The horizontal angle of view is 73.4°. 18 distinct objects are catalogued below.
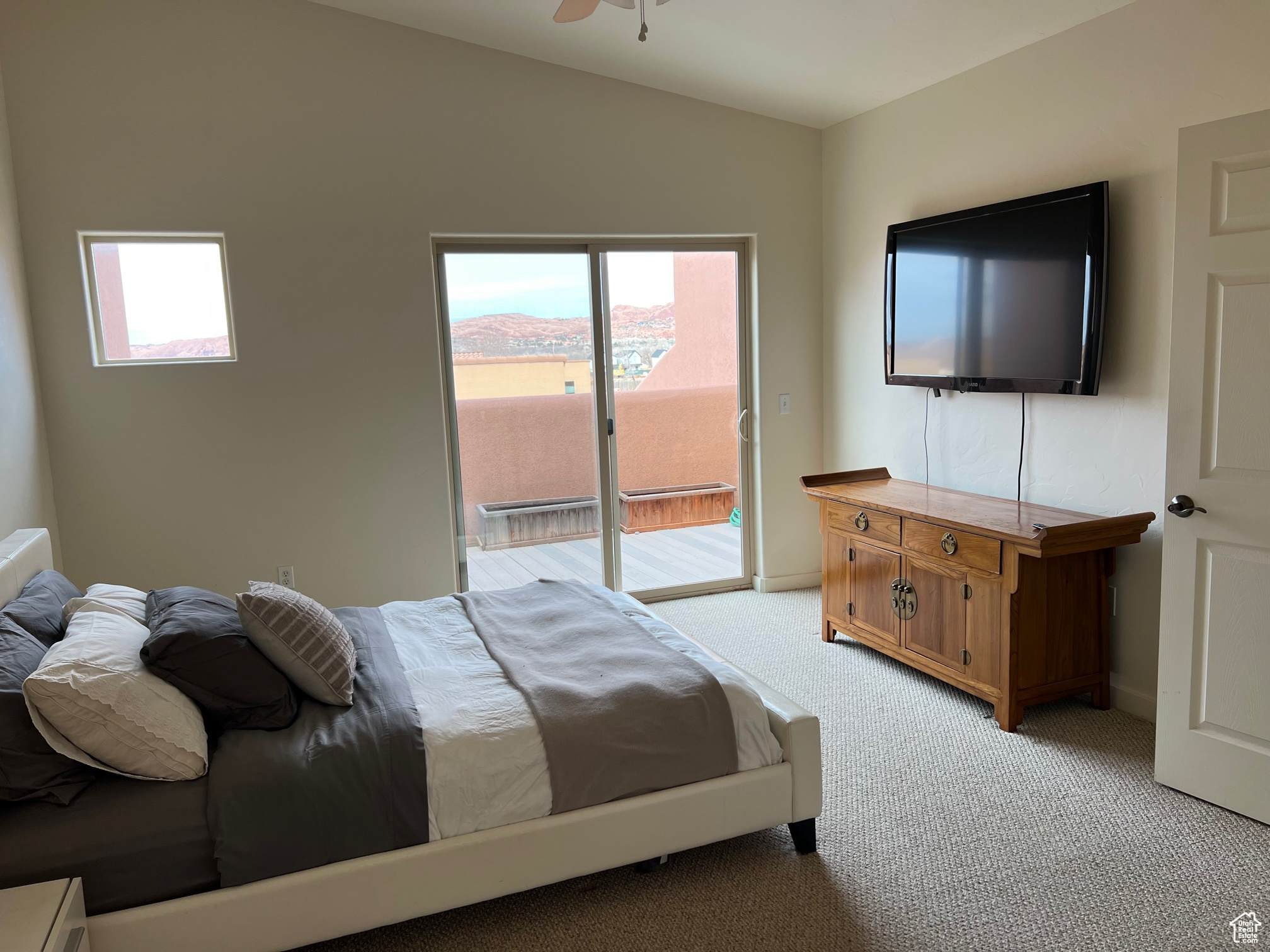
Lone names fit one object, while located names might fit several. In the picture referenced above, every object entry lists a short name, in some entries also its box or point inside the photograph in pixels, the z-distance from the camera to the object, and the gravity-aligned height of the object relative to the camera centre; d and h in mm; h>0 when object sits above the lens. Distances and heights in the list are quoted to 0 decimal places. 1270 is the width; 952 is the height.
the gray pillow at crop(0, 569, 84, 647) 2277 -582
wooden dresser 3127 -905
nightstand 1616 -1016
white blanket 2121 -924
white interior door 2441 -343
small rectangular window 3799 +432
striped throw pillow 2275 -691
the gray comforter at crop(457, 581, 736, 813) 2221 -915
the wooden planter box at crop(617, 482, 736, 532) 4914 -778
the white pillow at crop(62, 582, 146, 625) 2484 -609
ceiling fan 2703 +1177
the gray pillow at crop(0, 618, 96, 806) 1853 -796
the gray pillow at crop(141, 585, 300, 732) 2119 -702
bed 1867 -1139
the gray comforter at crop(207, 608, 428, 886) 1950 -950
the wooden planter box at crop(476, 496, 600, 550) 4617 -784
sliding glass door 4520 -211
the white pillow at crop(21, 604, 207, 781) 1889 -724
